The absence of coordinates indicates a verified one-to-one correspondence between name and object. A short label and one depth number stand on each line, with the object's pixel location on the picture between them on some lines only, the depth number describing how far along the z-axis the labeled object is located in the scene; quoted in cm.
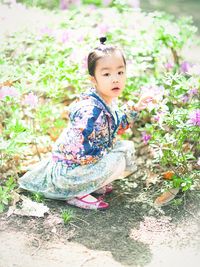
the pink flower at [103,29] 427
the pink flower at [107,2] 509
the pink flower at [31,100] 320
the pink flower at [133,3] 456
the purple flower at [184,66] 399
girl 297
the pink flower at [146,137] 339
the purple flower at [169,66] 408
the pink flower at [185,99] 358
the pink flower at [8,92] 313
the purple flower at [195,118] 304
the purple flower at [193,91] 339
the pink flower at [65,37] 417
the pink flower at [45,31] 428
